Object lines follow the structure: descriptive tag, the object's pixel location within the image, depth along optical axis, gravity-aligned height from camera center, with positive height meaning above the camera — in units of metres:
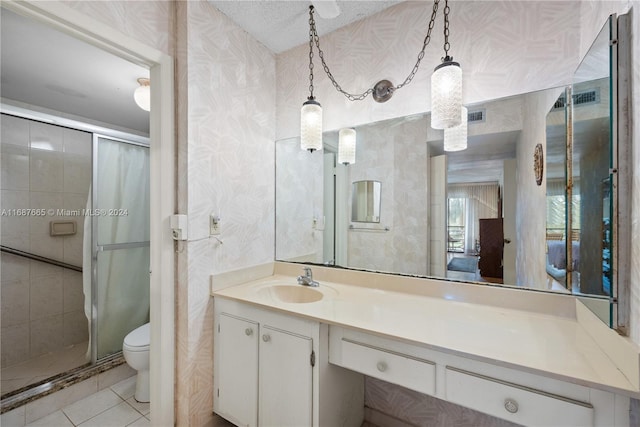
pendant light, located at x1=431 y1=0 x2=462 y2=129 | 1.10 +0.53
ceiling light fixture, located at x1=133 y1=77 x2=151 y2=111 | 1.75 +0.79
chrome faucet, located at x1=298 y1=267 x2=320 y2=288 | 1.59 -0.41
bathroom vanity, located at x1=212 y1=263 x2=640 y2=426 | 0.74 -0.49
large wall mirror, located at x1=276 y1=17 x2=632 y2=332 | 0.87 +0.09
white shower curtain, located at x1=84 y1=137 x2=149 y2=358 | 2.14 -0.26
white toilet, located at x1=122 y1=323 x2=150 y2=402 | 1.70 -0.96
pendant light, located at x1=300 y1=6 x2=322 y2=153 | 1.54 +0.53
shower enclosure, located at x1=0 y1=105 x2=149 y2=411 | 2.09 -0.27
